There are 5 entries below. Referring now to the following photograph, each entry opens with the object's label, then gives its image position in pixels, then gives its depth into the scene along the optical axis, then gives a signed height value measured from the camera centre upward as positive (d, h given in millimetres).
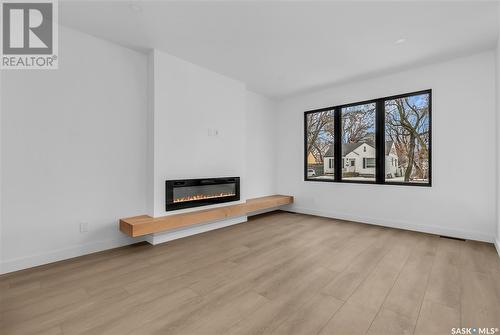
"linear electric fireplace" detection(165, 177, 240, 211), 3480 -405
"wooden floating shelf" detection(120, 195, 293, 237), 2955 -754
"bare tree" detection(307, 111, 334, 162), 5066 +776
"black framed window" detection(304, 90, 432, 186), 3898 +505
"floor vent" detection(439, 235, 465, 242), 3448 -1063
